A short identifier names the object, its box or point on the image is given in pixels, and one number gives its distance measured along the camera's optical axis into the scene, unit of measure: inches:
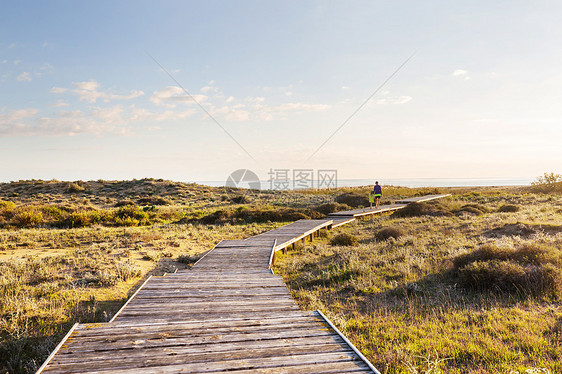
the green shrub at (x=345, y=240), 537.2
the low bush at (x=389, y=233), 540.2
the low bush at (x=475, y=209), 818.3
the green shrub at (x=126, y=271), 319.6
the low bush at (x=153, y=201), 1396.4
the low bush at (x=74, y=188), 1627.7
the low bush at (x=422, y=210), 844.1
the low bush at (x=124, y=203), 1235.6
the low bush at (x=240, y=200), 1472.7
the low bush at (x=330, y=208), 1008.2
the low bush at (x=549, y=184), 1455.5
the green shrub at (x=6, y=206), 761.2
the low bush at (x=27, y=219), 690.2
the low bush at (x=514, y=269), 252.5
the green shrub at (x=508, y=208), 824.9
